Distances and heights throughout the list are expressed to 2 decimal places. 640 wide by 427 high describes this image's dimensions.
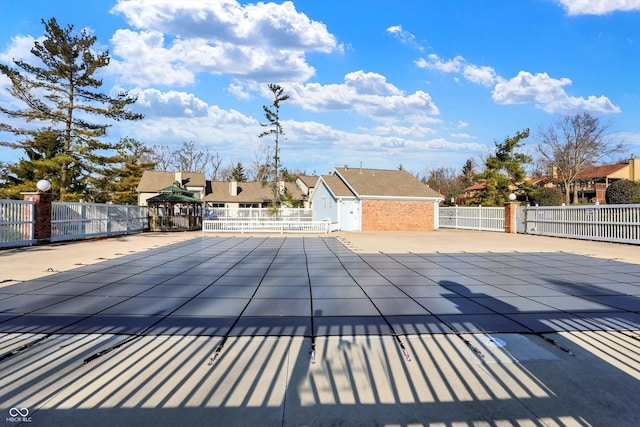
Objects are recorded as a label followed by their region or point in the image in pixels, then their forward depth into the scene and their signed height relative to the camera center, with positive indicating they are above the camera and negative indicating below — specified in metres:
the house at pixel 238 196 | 42.81 +2.19
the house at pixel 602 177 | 41.47 +4.76
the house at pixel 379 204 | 23.42 +0.66
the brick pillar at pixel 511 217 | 19.73 -0.12
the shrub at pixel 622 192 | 23.91 +1.70
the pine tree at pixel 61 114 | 21.30 +6.28
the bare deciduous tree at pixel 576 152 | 33.72 +6.35
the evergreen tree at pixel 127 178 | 27.89 +3.13
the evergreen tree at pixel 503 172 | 29.11 +3.58
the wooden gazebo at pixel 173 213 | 21.89 -0.07
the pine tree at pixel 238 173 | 56.33 +6.49
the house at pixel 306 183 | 44.66 +4.11
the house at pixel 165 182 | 39.38 +3.59
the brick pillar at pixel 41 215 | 12.28 -0.16
